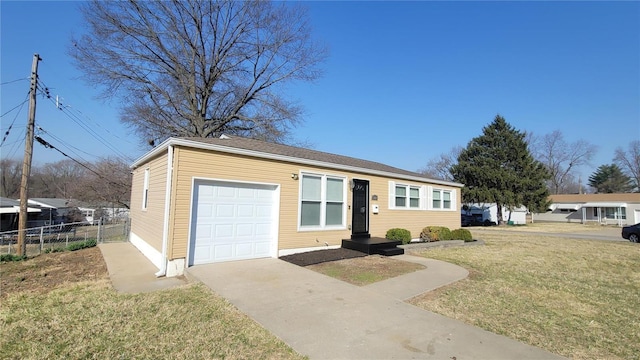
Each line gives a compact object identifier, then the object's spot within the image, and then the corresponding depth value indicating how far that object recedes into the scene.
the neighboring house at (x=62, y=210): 31.69
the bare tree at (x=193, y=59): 17.86
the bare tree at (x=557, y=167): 49.41
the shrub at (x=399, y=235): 11.45
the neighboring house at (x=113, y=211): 31.89
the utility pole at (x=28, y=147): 12.36
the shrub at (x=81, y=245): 11.21
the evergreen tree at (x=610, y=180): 49.41
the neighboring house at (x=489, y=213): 37.25
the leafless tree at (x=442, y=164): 46.34
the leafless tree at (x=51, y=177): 49.38
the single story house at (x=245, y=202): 6.94
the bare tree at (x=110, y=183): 28.31
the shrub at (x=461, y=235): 13.69
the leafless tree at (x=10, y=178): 46.59
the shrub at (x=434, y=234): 12.90
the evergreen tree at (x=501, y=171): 30.52
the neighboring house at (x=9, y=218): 24.07
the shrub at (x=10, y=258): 10.40
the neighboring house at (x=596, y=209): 34.78
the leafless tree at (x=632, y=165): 49.27
